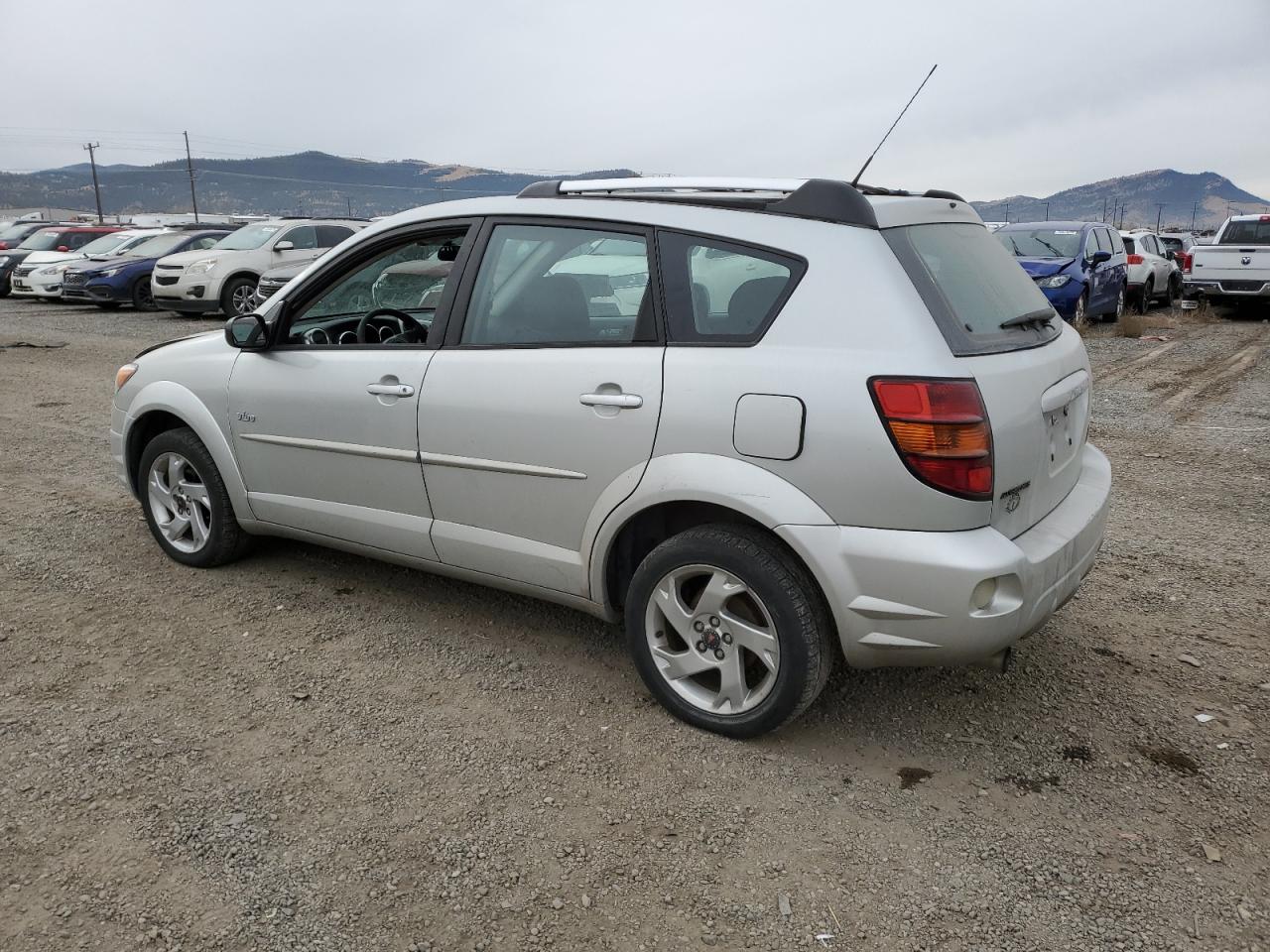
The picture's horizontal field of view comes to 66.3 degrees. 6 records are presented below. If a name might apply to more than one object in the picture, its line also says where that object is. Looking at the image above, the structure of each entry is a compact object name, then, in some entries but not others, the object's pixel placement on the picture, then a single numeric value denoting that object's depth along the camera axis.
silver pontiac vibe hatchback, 2.69
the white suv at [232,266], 15.64
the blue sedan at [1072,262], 13.50
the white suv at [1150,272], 17.94
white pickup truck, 16.03
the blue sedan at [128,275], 18.16
